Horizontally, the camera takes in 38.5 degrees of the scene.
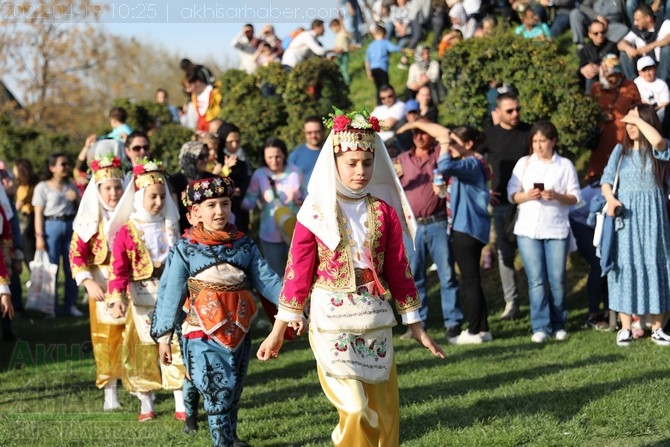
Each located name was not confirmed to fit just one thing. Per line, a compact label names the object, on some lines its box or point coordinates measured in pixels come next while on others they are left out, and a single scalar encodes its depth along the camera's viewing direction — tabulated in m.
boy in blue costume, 6.32
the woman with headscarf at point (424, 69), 15.69
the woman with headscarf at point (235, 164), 10.37
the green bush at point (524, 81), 12.01
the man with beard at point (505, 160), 10.26
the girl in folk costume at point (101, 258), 7.94
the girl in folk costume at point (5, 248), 7.07
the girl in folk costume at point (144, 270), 7.45
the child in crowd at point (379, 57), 17.69
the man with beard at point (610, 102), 10.98
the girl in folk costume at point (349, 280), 5.30
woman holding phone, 9.52
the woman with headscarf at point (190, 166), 8.49
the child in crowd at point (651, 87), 11.52
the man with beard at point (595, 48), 12.84
